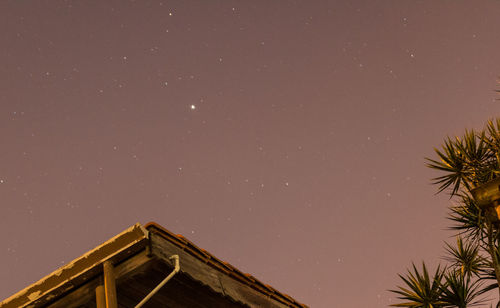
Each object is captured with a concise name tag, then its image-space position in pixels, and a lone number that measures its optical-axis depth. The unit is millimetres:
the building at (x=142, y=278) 4590
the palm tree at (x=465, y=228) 12781
